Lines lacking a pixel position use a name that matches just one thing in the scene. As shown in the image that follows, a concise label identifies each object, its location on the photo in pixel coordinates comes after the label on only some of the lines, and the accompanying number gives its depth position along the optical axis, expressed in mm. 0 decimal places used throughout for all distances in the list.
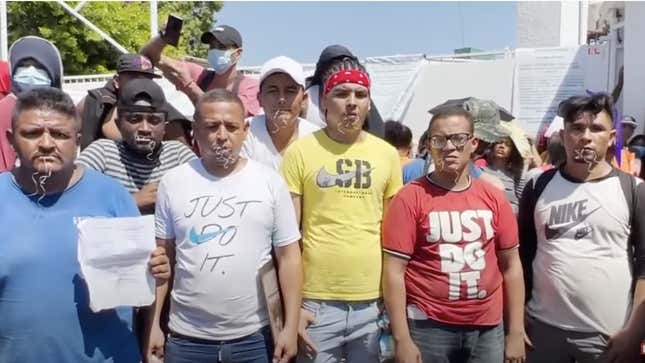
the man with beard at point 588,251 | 3354
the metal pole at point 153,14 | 13039
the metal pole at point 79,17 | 12929
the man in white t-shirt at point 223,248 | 3020
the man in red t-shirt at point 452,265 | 3238
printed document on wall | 11273
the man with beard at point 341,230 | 3289
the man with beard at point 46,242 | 2562
